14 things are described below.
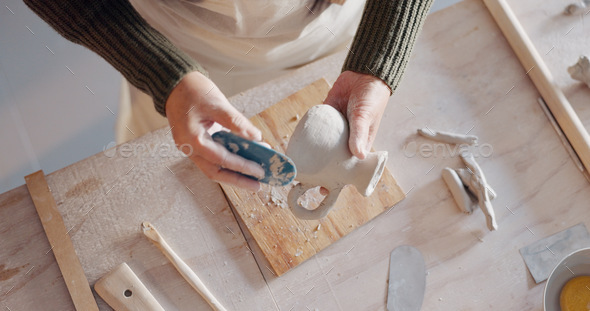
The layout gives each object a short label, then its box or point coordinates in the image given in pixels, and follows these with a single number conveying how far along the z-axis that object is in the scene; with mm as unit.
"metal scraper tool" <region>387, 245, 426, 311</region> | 884
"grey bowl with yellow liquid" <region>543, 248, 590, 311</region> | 832
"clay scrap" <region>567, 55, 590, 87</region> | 996
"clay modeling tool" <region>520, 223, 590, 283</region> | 902
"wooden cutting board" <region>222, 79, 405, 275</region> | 897
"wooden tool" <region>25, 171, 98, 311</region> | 852
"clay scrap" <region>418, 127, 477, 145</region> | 978
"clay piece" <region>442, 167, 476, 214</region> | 928
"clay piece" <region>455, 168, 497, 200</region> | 935
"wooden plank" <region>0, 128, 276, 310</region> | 876
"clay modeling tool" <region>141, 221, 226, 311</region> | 866
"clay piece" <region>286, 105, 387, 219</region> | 746
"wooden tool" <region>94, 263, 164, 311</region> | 843
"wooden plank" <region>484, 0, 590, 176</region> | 964
